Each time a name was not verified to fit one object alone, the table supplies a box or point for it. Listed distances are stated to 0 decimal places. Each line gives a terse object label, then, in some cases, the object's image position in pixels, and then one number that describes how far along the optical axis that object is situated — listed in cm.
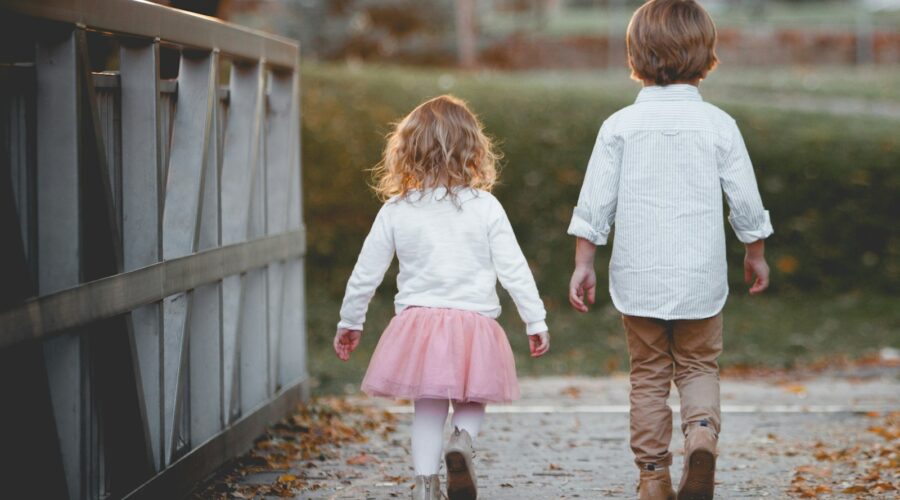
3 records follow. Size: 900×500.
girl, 924
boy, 961
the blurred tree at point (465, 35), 5039
